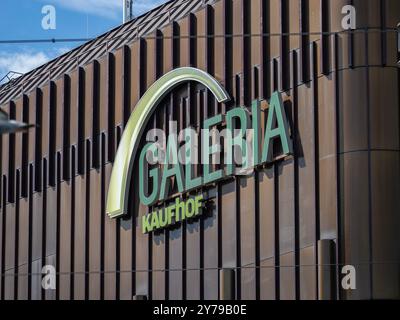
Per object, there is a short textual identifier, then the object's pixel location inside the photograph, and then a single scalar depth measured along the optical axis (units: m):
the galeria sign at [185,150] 38.84
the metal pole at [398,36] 34.12
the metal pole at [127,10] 52.84
